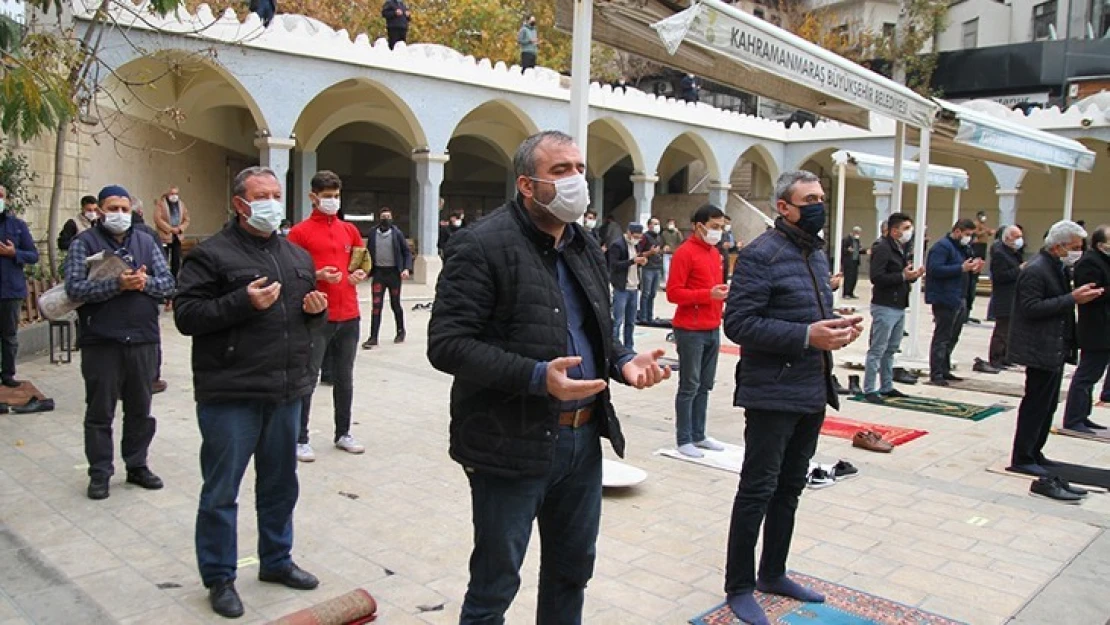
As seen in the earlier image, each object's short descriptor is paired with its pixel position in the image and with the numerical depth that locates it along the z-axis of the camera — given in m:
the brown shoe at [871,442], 6.35
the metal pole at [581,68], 5.33
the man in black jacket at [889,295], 8.06
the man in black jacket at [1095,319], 6.42
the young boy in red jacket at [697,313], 5.90
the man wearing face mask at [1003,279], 9.76
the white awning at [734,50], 5.21
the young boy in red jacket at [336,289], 5.57
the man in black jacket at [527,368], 2.39
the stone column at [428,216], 18.42
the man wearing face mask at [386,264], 10.63
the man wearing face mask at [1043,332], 5.67
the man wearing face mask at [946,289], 8.95
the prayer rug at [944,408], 7.78
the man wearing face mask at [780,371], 3.46
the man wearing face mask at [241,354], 3.40
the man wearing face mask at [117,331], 4.66
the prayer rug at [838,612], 3.50
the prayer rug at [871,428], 6.79
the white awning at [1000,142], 9.43
